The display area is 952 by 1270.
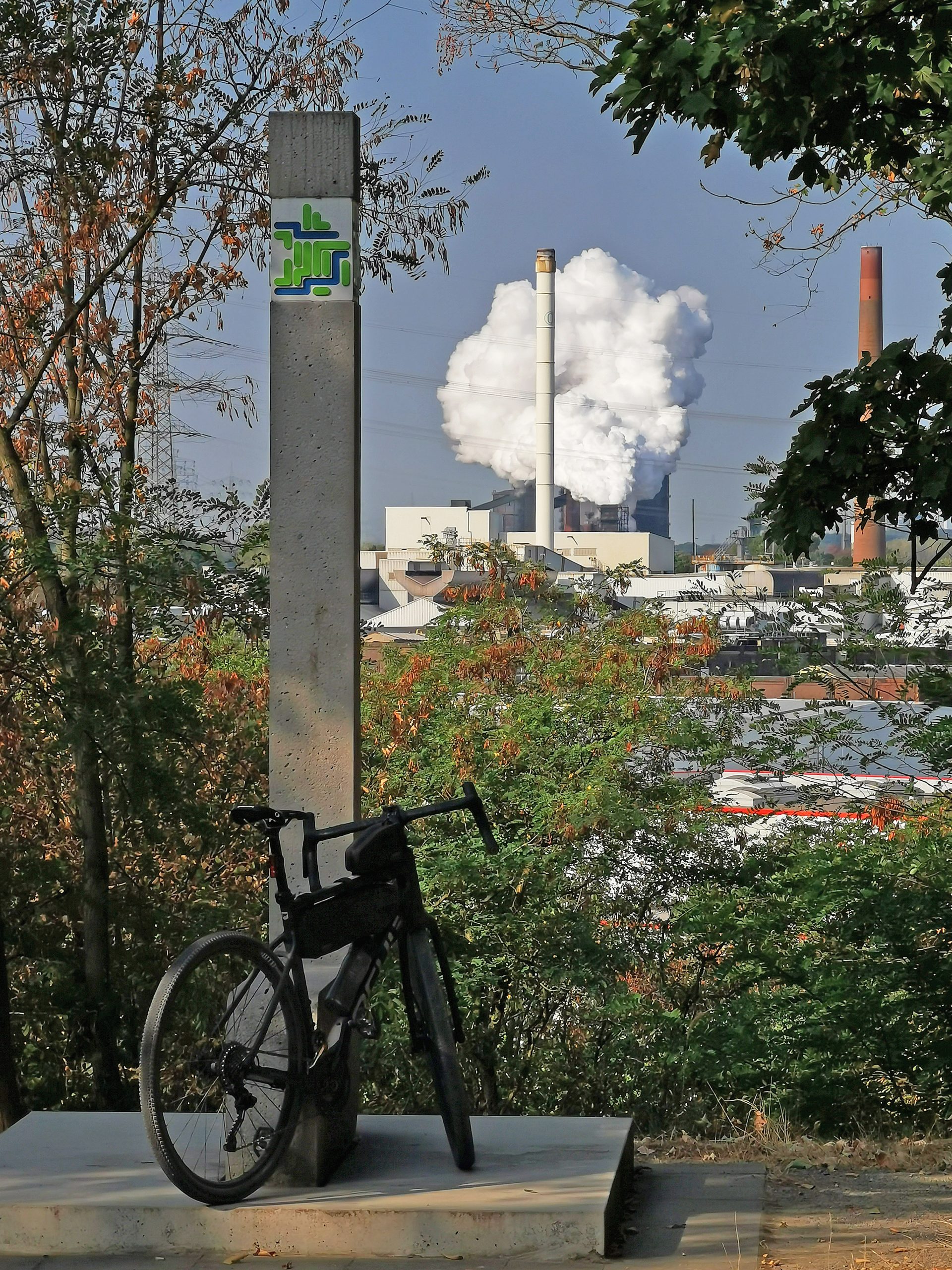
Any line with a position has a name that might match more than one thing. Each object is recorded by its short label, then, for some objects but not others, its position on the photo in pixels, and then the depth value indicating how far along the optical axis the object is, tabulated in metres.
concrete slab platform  7.30
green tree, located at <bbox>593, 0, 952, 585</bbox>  9.41
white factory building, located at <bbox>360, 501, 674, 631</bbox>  80.31
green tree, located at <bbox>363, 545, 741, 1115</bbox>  18.44
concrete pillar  8.98
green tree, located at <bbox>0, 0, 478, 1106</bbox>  16.58
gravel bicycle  7.49
